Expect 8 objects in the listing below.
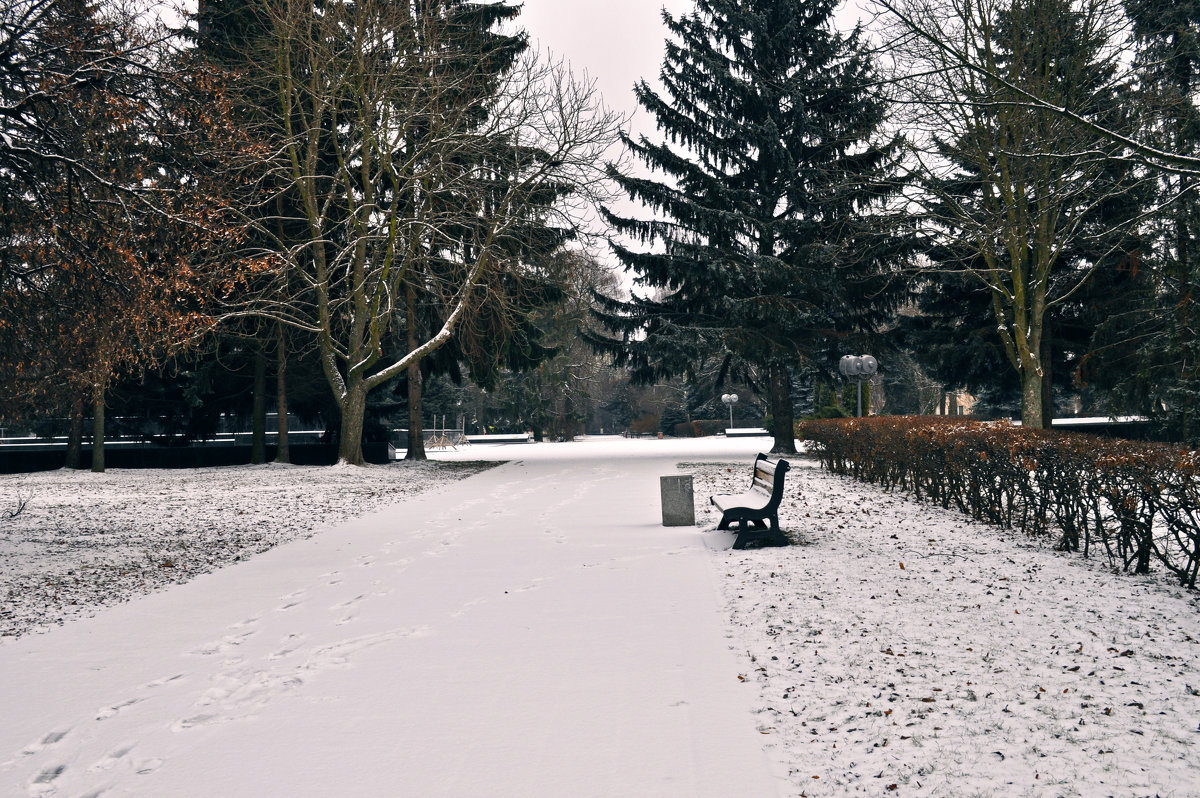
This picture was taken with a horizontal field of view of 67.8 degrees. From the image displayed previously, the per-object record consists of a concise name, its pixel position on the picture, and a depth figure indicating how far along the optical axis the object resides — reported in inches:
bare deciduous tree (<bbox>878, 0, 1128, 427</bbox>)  684.7
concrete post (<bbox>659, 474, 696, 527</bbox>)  463.5
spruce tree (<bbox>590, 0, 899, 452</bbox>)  1097.4
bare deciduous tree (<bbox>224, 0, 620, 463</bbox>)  847.1
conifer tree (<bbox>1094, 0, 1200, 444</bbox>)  698.8
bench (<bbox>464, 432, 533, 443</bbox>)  2135.8
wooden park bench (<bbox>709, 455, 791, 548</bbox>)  383.9
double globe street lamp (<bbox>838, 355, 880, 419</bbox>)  1027.3
